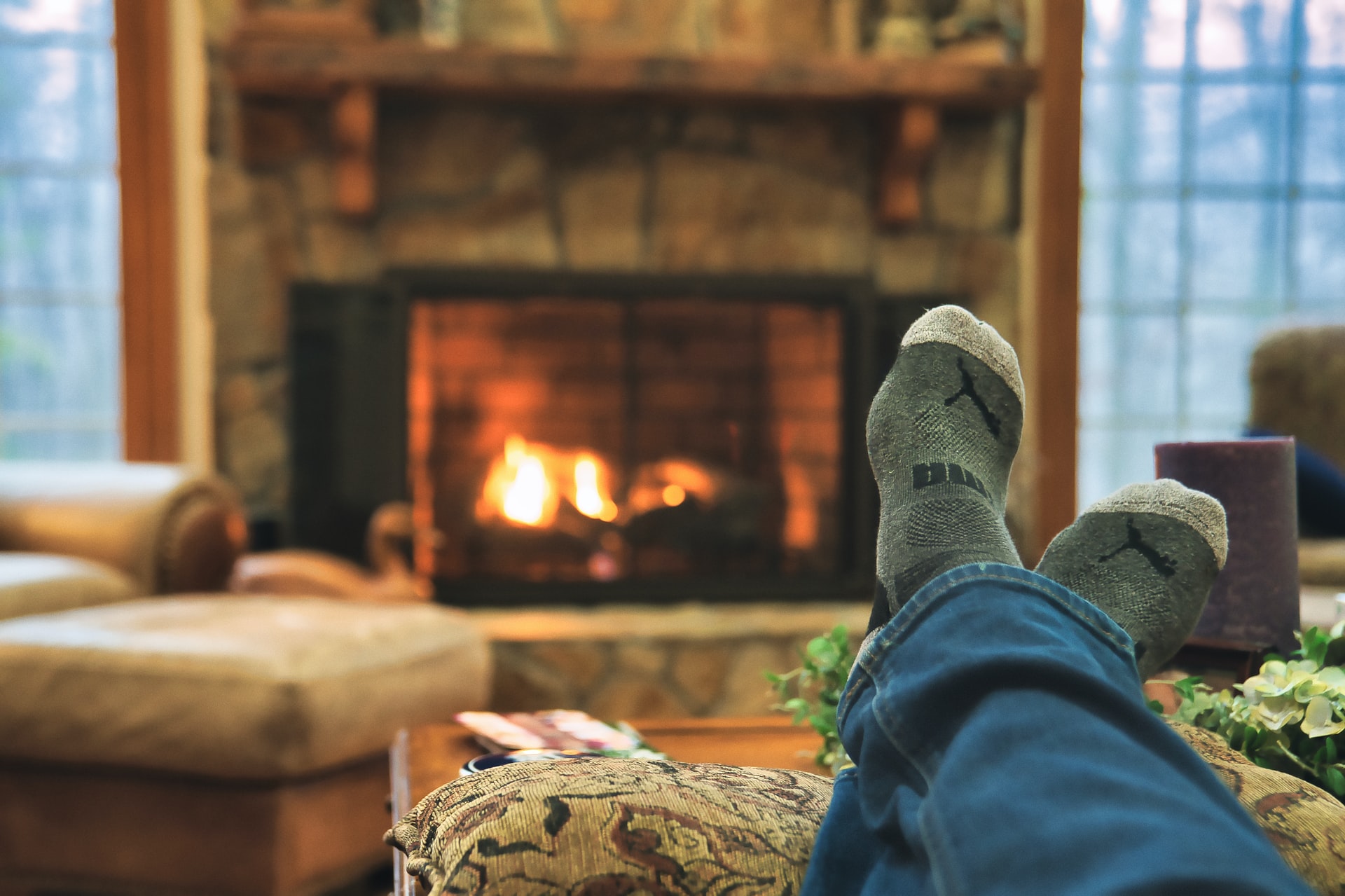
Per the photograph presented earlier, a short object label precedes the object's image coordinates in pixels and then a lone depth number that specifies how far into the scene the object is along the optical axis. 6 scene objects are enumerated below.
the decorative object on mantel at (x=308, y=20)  1.93
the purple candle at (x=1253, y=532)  0.79
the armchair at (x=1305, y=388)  1.81
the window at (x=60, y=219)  2.28
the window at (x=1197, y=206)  2.45
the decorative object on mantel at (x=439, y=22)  2.03
